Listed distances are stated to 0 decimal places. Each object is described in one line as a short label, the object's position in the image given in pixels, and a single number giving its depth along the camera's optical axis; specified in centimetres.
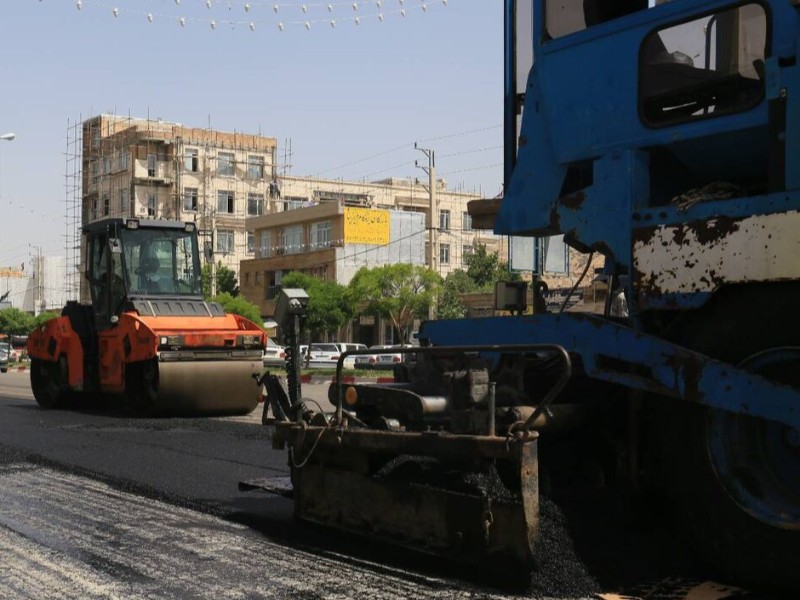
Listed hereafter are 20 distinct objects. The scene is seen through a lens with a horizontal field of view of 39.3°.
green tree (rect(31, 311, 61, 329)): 8216
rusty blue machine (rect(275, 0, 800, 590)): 439
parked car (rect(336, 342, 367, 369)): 4255
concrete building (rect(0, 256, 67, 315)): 12031
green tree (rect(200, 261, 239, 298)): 7381
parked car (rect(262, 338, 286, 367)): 4176
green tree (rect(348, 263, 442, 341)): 5588
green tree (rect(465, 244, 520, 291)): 6574
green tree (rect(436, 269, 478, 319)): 5803
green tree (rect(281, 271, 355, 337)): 5841
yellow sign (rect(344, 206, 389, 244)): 6819
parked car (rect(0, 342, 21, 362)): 4979
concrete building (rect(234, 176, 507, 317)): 6838
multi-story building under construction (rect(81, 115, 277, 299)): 8219
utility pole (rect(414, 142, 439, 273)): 4294
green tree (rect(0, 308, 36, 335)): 9331
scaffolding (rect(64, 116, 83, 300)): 8166
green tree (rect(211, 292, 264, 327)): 5980
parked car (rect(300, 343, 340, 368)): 4522
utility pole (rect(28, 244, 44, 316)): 11969
